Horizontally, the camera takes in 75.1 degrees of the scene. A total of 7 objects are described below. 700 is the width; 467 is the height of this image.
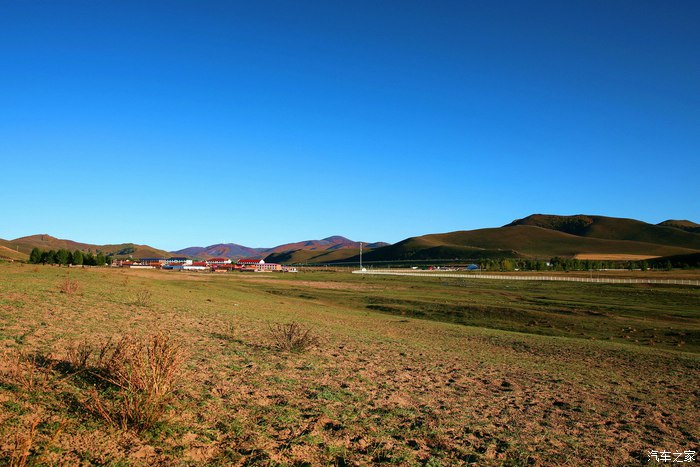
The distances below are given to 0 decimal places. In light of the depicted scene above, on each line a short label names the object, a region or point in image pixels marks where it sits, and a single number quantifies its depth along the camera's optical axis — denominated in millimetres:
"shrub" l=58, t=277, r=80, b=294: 17958
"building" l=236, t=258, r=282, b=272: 157875
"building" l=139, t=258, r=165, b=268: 158638
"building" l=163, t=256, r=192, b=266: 171225
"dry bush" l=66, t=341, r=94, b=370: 7608
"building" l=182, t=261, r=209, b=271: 141188
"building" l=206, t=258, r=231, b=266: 161588
